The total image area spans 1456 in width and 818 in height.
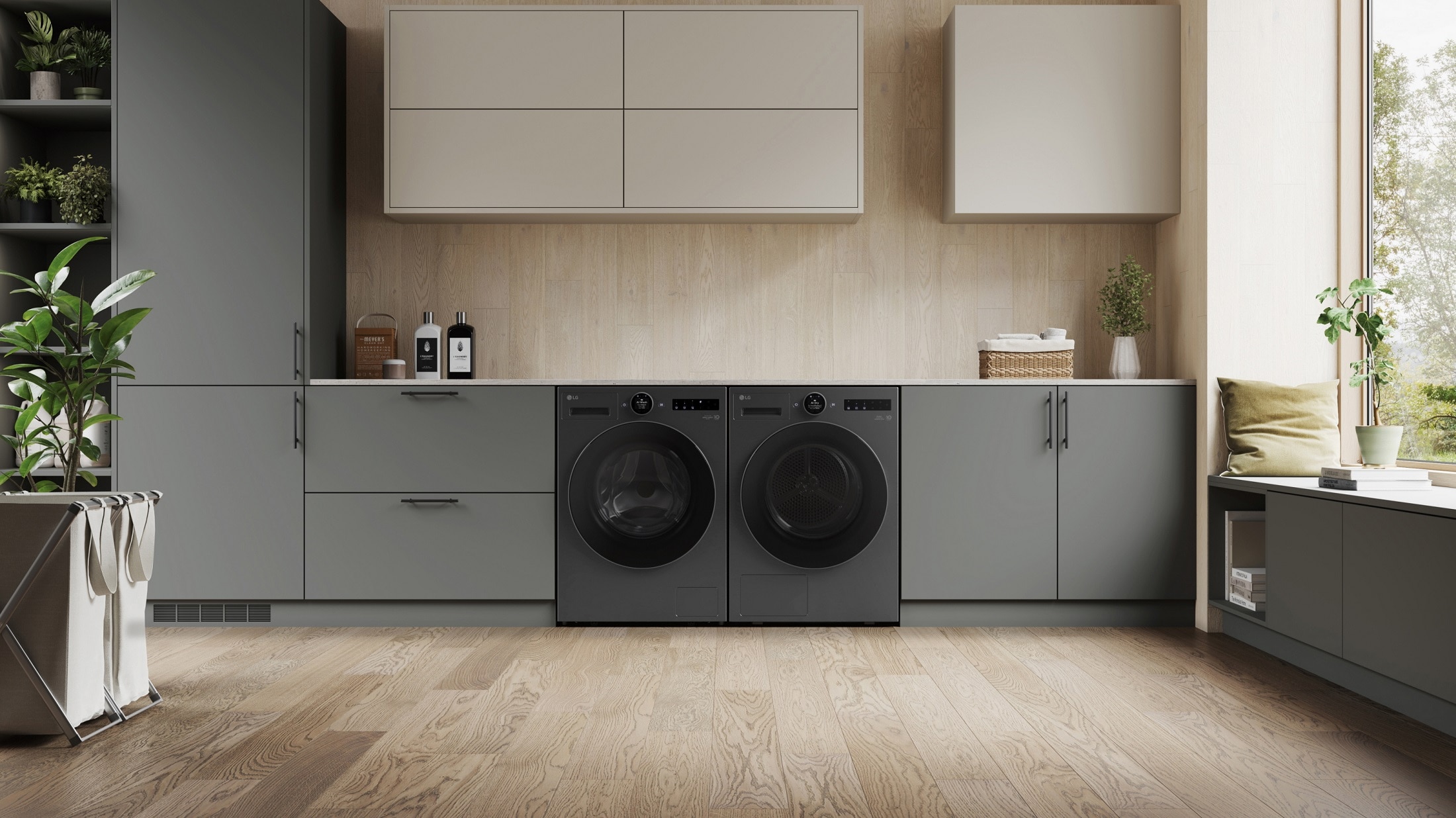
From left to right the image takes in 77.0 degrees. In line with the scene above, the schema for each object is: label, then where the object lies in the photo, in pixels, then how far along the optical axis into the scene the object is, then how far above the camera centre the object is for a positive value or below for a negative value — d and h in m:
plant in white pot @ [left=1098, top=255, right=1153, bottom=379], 3.28 +0.29
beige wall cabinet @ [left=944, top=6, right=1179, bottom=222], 3.24 +1.04
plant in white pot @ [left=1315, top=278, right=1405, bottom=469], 2.57 +0.14
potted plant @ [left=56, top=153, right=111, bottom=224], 3.06 +0.68
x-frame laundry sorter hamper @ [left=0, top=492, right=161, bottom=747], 1.89 -0.47
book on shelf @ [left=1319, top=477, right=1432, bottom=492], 2.38 -0.22
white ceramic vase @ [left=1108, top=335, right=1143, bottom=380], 3.28 +0.15
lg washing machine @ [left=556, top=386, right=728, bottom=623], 3.03 -0.34
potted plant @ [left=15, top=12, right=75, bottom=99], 3.14 +1.16
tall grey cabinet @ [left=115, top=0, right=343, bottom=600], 3.04 +0.37
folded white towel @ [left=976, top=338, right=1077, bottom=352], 3.16 +0.19
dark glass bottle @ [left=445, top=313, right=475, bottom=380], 3.32 +0.17
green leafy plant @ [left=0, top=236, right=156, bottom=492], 2.10 +0.09
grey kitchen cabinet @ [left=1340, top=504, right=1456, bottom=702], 2.02 -0.46
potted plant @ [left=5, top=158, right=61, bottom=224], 3.11 +0.70
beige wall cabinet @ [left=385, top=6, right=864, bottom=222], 3.21 +1.04
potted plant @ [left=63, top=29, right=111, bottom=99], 3.17 +1.19
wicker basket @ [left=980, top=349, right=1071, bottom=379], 3.16 +0.12
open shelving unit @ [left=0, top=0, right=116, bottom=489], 3.13 +0.94
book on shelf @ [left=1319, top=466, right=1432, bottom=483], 2.41 -0.19
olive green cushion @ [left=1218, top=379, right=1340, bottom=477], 2.86 -0.09
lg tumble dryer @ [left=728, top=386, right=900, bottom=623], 3.03 -0.35
